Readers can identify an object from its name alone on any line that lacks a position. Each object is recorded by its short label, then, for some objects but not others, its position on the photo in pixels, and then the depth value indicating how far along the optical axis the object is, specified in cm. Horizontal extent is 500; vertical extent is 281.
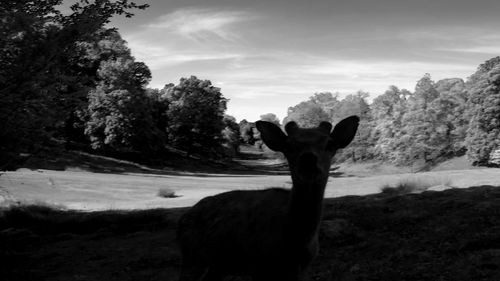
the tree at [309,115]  8481
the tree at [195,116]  7106
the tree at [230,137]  8275
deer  440
